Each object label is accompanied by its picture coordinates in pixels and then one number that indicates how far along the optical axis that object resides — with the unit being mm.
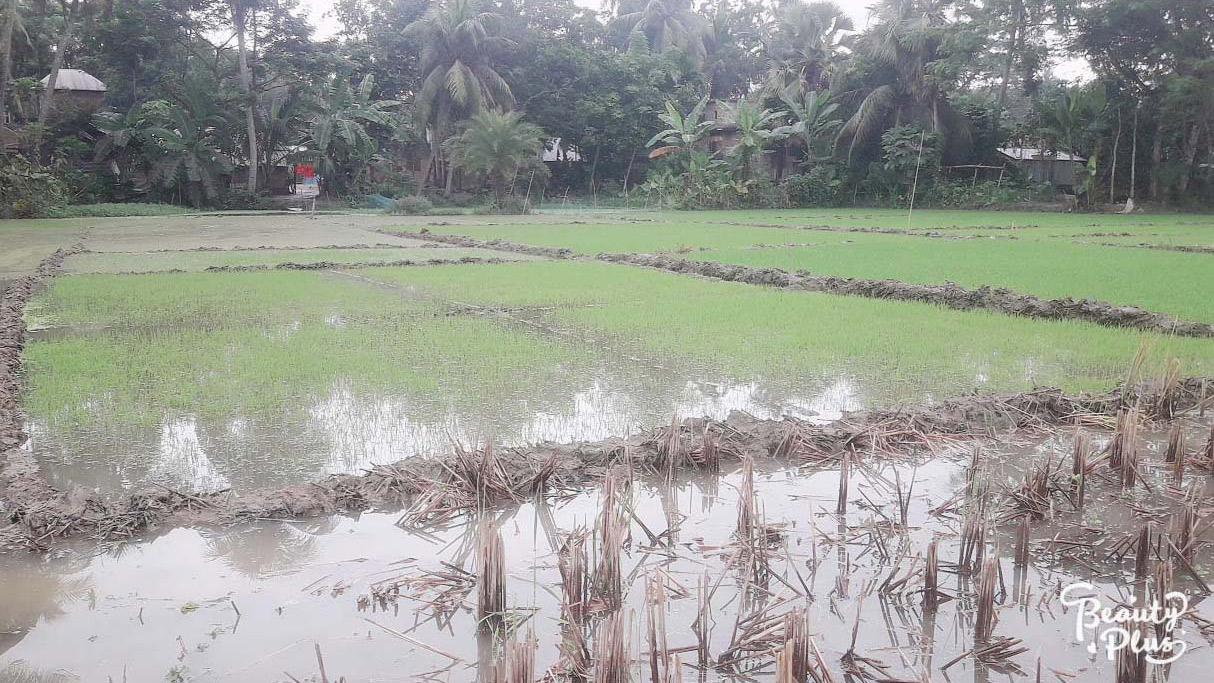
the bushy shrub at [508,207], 26000
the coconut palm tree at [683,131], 26719
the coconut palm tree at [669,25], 35156
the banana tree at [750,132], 25109
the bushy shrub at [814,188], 27297
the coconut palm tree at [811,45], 27953
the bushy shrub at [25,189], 20719
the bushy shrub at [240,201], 26234
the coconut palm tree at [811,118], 25906
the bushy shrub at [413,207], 25797
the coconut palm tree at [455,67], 27188
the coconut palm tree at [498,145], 24484
